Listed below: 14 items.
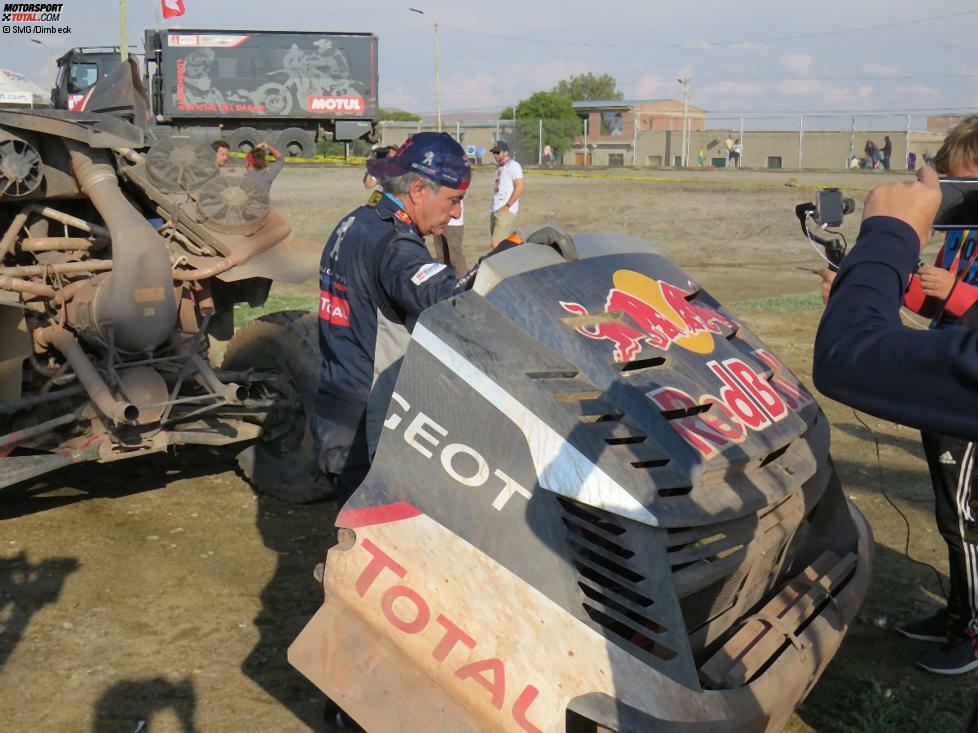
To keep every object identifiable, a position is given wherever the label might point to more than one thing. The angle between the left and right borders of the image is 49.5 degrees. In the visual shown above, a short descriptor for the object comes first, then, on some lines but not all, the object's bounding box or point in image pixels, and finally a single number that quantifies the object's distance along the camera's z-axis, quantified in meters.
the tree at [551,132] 48.19
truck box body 33.25
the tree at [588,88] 91.06
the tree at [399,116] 73.19
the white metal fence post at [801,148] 41.17
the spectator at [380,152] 5.29
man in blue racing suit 3.49
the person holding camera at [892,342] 1.59
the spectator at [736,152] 42.53
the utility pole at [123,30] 26.75
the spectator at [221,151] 7.35
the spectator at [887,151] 39.03
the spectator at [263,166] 6.55
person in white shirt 14.23
